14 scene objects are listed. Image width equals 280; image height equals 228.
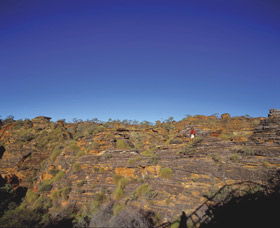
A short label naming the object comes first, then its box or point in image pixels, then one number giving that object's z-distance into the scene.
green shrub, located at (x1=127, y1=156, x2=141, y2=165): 14.05
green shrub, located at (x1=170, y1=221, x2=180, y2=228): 9.09
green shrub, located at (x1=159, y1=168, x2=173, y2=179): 11.81
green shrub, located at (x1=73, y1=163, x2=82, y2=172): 15.76
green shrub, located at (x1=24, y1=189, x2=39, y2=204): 16.42
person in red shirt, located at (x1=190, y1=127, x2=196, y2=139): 13.36
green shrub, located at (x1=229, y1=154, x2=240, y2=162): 10.01
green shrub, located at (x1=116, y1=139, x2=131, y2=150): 16.62
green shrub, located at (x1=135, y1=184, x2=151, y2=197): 11.88
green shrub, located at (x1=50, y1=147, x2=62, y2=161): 19.78
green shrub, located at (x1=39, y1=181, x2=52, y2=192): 16.30
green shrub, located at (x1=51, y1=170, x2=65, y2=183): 16.73
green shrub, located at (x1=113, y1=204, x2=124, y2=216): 11.23
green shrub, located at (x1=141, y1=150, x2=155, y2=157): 14.01
